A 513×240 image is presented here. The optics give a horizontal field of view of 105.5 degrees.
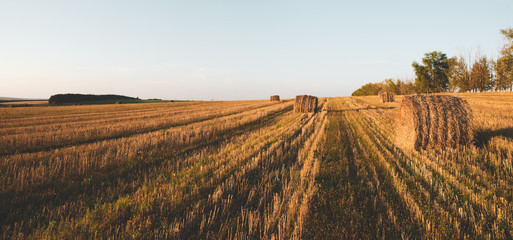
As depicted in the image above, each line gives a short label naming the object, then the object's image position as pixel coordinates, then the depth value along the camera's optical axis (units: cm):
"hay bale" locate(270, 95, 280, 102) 4609
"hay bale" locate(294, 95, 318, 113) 1764
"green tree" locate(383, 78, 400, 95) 8269
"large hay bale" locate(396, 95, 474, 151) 609
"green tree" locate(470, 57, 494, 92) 5124
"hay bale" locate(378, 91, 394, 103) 2878
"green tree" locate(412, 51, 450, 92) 4825
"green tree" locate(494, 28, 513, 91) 3858
